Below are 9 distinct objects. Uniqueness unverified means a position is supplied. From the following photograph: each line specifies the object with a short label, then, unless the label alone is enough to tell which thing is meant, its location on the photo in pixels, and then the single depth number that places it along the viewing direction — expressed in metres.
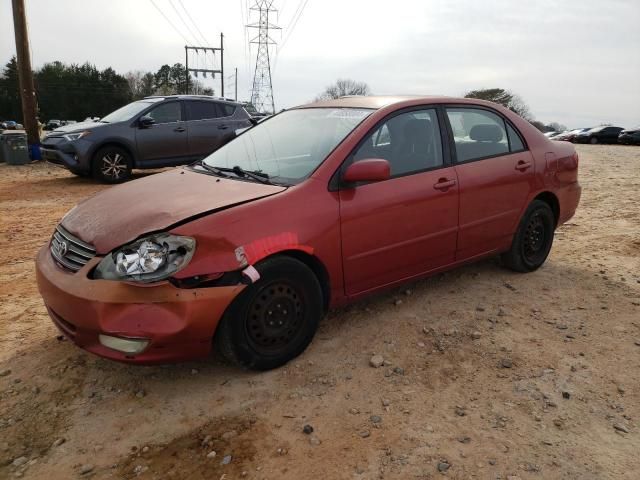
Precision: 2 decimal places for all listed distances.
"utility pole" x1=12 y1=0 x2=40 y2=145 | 13.50
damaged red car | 2.69
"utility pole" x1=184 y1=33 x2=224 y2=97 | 54.59
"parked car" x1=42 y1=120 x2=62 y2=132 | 57.12
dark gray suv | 9.63
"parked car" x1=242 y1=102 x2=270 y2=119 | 18.99
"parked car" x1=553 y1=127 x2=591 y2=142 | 39.09
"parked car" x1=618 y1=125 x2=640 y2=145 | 31.62
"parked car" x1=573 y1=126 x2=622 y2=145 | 36.00
